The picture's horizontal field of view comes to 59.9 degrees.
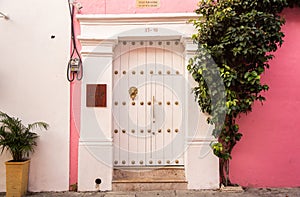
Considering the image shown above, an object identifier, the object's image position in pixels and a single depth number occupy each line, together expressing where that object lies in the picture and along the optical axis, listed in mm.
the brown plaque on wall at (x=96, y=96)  4188
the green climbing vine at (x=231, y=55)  3643
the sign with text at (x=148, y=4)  4312
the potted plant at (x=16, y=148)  3814
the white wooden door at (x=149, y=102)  4375
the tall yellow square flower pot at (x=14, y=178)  3809
